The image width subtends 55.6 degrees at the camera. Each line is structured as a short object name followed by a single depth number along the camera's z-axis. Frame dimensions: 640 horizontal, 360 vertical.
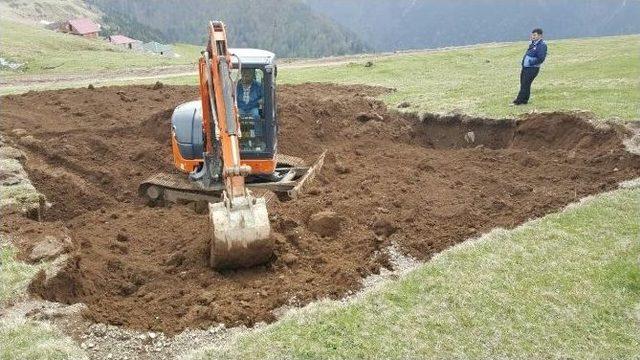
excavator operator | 11.49
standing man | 17.20
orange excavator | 8.03
